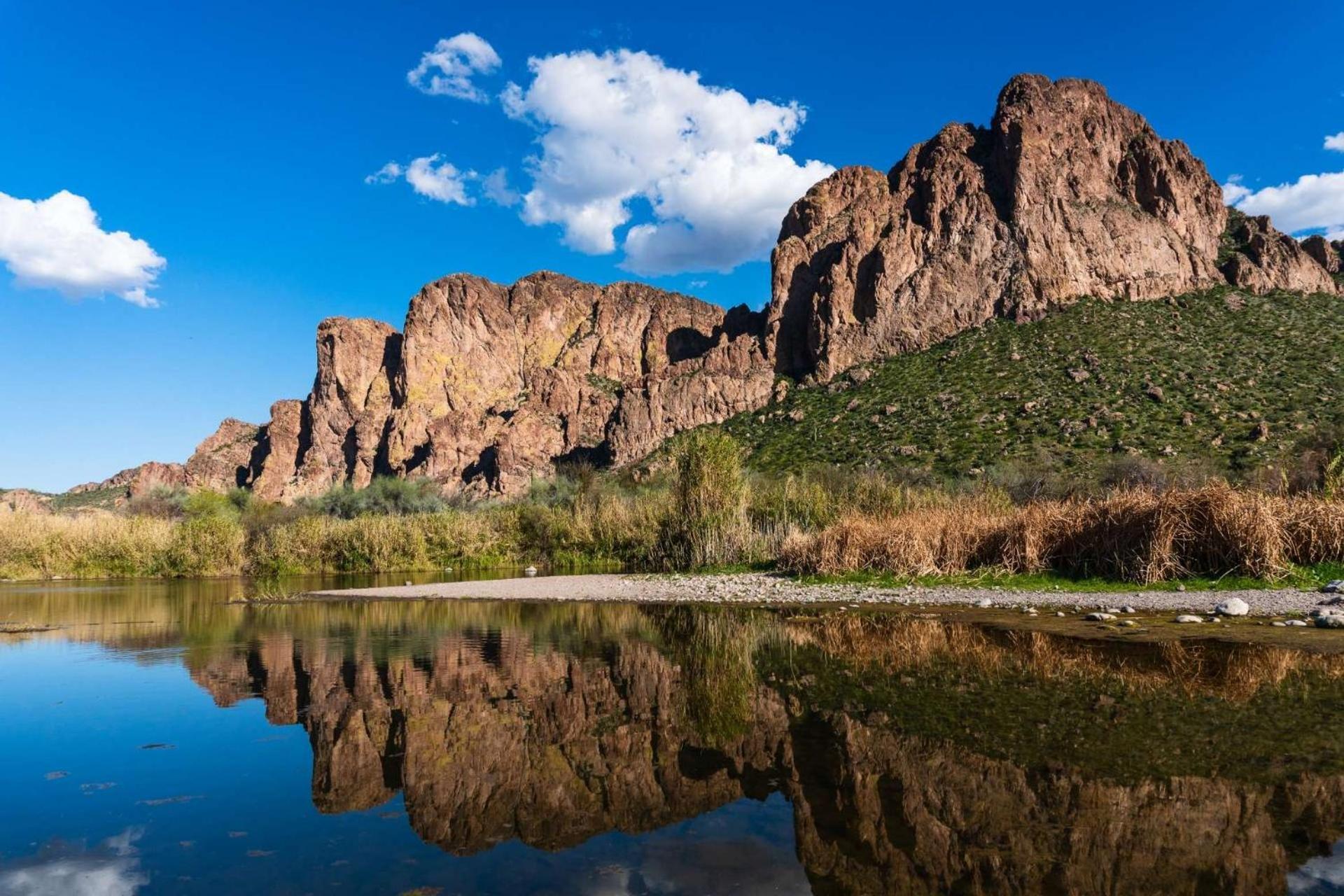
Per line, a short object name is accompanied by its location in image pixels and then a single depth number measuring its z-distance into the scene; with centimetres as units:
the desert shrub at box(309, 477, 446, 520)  6269
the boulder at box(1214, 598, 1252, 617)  1339
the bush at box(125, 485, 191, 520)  6277
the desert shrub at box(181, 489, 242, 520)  5631
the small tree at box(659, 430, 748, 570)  2850
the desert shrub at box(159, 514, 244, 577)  3341
